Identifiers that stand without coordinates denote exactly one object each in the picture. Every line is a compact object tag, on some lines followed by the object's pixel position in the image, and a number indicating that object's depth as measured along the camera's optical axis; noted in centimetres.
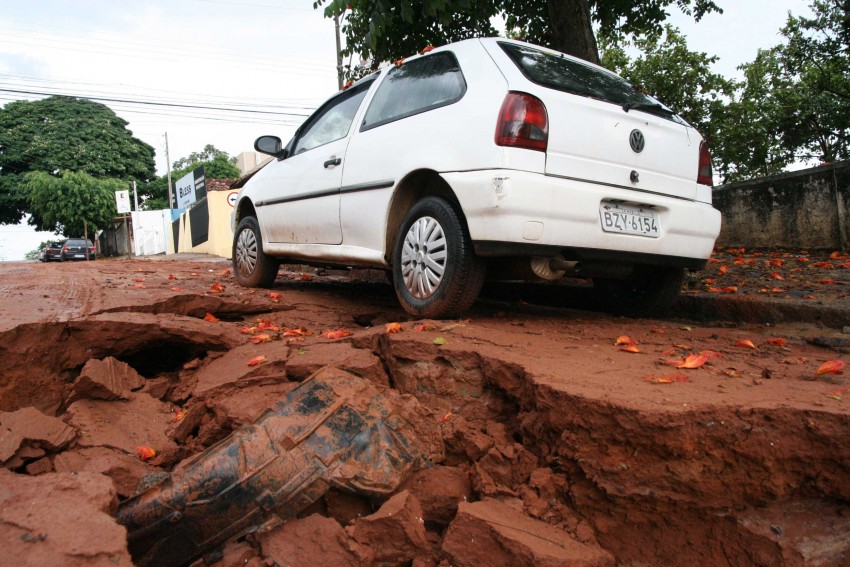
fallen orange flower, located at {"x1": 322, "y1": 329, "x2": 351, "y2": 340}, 326
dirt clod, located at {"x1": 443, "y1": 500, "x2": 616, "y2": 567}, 181
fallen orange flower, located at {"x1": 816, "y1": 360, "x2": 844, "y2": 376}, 234
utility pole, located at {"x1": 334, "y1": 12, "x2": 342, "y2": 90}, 1241
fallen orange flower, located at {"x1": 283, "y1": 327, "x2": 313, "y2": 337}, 351
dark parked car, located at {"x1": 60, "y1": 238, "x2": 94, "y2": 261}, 2700
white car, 279
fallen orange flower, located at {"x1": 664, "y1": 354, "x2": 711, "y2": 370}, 248
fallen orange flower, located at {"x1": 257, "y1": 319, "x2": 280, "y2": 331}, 365
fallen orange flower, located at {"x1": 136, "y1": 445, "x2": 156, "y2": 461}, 251
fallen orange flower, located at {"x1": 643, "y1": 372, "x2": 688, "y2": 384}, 224
